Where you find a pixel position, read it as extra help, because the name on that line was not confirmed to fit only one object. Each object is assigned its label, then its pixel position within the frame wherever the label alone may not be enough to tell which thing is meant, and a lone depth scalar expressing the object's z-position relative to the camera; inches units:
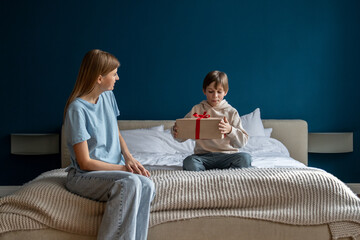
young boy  94.6
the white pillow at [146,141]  131.3
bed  68.0
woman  63.4
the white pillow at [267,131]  144.0
